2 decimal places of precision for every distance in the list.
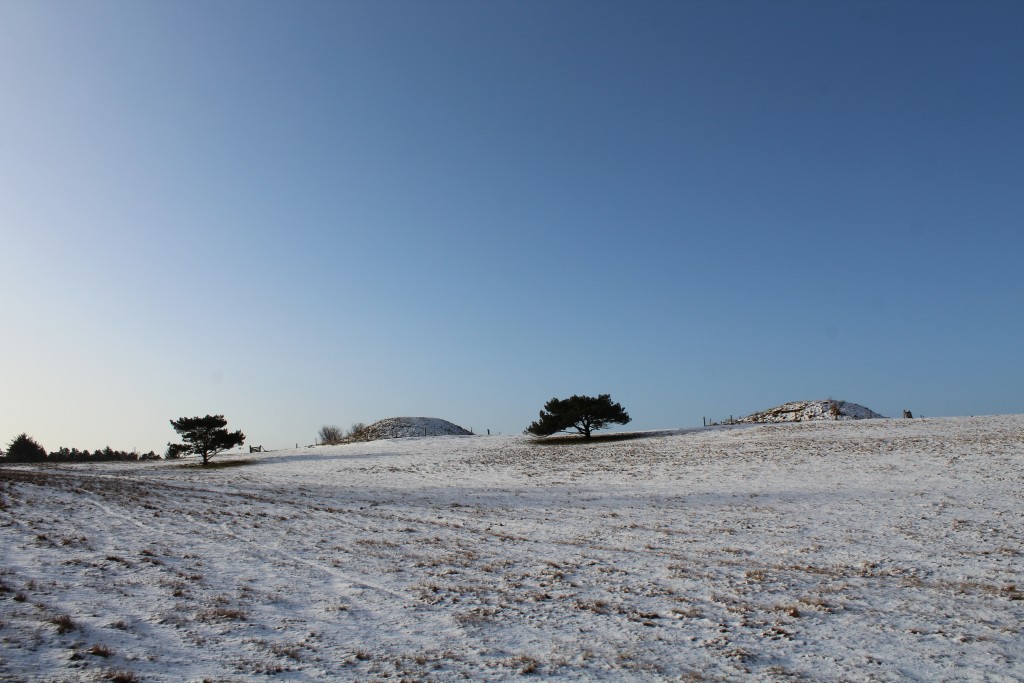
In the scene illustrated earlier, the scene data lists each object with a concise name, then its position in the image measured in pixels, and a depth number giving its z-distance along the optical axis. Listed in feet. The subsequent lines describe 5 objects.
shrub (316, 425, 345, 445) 321.52
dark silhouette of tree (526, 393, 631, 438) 175.42
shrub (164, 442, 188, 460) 171.73
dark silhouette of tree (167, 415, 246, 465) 169.07
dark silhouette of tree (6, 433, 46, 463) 247.70
